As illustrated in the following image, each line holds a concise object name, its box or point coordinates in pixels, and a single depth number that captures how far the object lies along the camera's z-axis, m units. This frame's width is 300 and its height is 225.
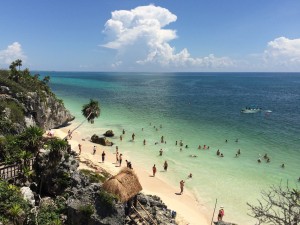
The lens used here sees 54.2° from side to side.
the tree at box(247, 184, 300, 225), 12.57
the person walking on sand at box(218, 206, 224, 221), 26.05
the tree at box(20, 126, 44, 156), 23.92
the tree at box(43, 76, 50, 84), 60.73
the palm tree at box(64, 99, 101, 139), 47.37
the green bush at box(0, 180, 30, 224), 17.47
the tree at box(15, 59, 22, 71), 59.22
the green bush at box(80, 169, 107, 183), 24.97
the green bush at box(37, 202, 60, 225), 18.34
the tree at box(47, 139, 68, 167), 22.78
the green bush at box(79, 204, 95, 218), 18.02
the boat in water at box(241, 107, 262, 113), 83.28
